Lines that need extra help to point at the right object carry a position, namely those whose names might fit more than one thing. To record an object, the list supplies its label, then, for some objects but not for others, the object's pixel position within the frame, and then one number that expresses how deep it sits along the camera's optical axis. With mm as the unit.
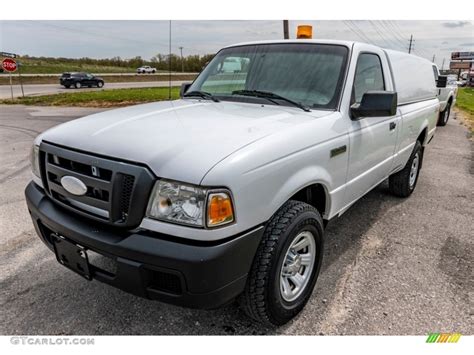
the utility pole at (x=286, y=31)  14066
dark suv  33156
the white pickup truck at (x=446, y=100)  11480
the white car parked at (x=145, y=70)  63469
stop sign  20391
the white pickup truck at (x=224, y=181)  1821
